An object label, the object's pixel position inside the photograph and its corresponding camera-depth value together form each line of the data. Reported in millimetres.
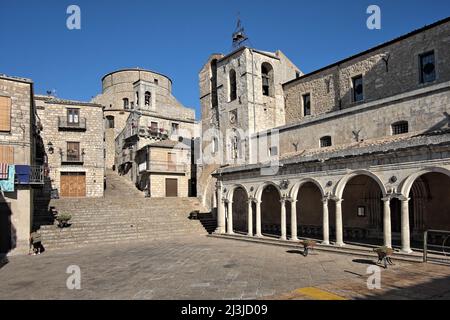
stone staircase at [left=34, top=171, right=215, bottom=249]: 22297
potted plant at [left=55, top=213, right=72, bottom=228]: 22641
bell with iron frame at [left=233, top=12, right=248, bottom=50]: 33156
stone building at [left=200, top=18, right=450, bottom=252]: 15477
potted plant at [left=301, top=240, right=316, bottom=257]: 16047
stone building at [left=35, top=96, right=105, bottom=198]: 34125
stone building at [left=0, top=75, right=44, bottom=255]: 18297
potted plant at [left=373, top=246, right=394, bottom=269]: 12942
